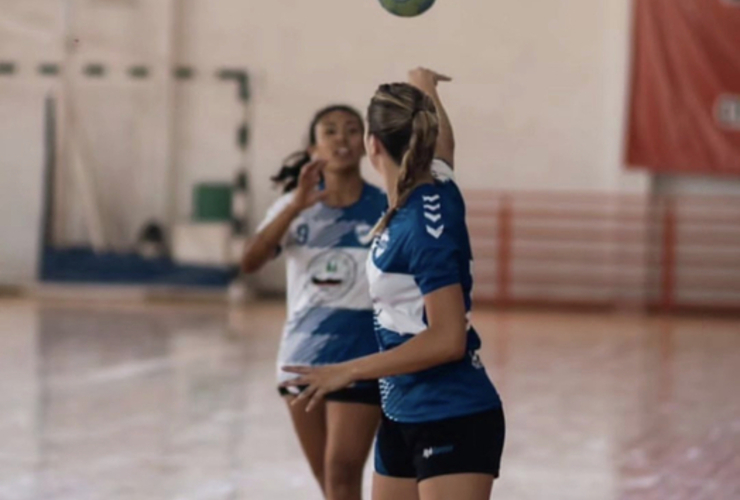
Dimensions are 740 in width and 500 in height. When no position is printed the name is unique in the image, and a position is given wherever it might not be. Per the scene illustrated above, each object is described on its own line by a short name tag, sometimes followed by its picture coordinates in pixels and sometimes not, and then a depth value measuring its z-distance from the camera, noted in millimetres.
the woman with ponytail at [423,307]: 7603
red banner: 35810
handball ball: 9623
